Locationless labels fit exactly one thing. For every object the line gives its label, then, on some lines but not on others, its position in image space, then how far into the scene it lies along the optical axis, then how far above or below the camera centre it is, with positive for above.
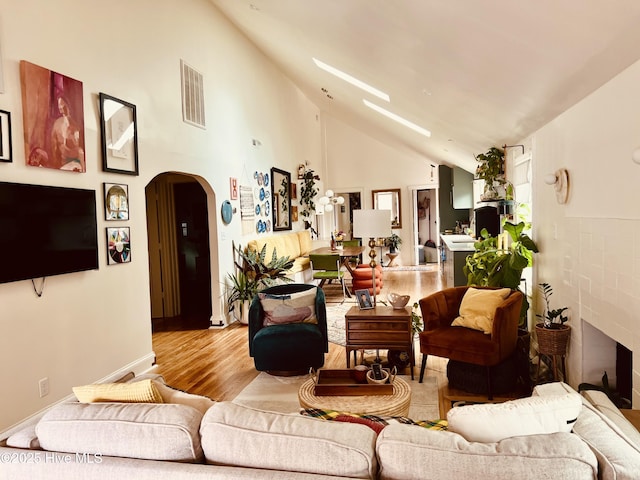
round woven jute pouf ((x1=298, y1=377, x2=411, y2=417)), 2.46 -1.01
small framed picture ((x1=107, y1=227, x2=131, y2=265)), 4.02 -0.11
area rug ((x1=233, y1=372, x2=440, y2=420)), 3.38 -1.40
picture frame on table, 4.11 -0.69
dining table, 7.93 -0.47
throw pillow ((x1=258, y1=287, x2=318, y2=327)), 4.20 -0.76
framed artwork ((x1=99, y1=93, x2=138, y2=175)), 3.92 +0.91
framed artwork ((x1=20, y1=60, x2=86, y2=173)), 3.15 +0.88
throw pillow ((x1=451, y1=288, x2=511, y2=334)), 3.66 -0.72
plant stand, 3.37 -0.92
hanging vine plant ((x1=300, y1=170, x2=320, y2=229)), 10.30 +0.75
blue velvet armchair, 4.02 -1.07
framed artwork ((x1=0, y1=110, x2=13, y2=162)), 2.93 +0.67
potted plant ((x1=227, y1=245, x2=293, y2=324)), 6.27 -0.68
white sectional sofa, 1.25 -0.67
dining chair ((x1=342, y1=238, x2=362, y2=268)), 8.59 -0.44
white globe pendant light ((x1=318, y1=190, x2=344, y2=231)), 10.23 +0.65
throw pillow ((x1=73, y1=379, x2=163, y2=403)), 1.71 -0.62
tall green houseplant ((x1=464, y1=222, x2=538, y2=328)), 4.23 -0.41
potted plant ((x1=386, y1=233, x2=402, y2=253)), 12.07 -0.47
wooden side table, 3.85 -0.92
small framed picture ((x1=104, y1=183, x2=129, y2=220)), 3.97 +0.30
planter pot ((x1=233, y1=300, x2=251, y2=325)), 6.28 -1.15
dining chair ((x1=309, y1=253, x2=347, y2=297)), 7.63 -0.66
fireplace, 3.14 -0.99
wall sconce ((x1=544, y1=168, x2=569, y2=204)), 3.36 +0.29
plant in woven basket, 3.46 -0.76
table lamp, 4.66 +0.02
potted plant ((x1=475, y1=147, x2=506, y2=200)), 5.60 +0.67
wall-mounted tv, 2.95 +0.04
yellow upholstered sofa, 7.49 -0.38
